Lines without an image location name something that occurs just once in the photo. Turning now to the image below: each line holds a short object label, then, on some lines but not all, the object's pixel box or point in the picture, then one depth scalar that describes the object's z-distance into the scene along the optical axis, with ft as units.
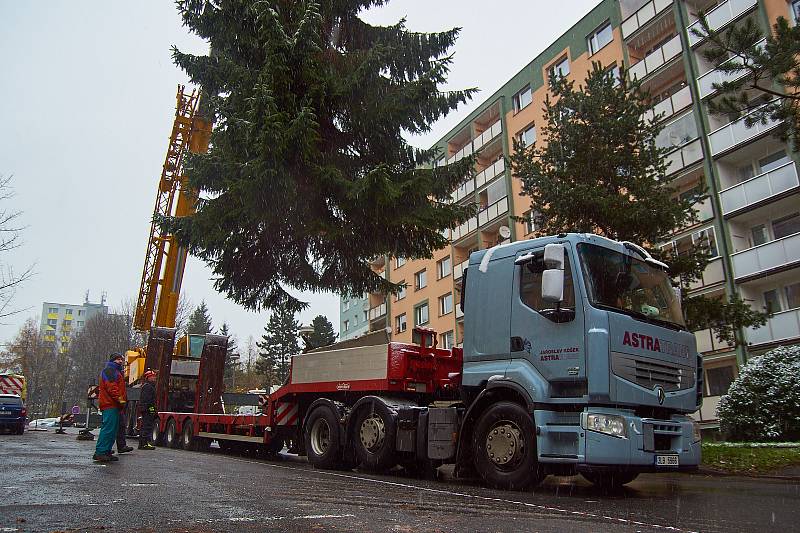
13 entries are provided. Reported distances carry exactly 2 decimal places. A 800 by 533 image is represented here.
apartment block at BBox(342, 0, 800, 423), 71.67
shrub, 41.60
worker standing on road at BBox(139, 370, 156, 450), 45.39
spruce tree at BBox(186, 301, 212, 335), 229.04
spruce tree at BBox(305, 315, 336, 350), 207.12
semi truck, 23.38
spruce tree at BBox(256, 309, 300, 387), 216.95
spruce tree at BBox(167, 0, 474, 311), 40.98
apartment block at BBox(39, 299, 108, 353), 449.89
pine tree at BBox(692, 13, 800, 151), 35.76
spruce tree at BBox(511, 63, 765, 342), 44.34
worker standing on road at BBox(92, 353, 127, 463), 31.42
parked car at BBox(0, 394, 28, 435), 78.38
